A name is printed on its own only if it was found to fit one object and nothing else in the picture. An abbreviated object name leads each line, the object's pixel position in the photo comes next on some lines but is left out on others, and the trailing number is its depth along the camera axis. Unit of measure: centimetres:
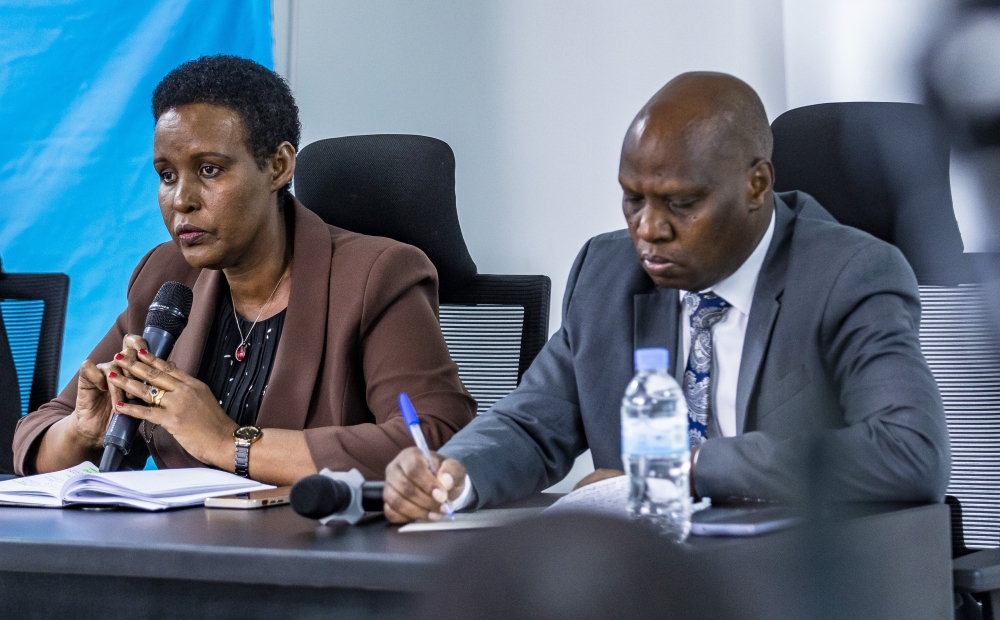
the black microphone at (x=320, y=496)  431
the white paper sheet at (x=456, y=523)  430
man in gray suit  441
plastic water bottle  425
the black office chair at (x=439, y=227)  501
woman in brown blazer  476
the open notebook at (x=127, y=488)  451
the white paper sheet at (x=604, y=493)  429
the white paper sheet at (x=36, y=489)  455
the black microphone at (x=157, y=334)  466
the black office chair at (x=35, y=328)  532
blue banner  551
